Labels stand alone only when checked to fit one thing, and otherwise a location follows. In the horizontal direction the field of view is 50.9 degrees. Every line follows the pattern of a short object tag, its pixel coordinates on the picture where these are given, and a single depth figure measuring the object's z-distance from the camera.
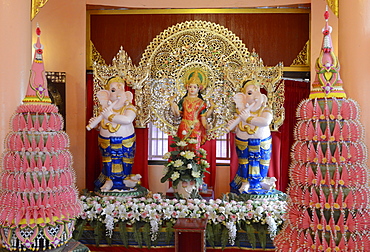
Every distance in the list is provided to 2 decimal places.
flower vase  4.56
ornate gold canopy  5.39
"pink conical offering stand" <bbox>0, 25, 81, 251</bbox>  3.11
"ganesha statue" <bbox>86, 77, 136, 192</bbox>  4.85
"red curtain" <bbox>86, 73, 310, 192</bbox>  5.52
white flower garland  3.96
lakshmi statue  4.95
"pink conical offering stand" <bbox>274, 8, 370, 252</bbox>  2.55
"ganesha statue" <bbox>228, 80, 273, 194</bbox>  4.68
